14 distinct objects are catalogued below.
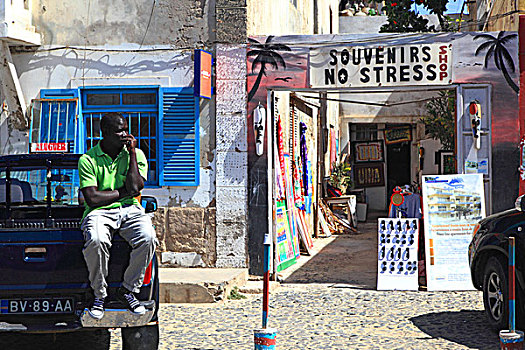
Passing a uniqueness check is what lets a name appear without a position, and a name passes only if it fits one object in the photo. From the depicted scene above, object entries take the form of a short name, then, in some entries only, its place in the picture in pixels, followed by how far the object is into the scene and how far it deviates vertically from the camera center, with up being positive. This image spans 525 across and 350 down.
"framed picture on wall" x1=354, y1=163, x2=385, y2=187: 22.97 +0.15
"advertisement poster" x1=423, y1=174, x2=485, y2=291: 9.29 -0.62
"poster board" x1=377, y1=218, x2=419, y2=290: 9.50 -1.05
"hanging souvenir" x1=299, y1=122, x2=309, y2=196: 14.98 +0.45
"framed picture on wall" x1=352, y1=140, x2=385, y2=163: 22.92 +0.84
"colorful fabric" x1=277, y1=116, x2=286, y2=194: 11.63 +0.55
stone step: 8.79 -1.39
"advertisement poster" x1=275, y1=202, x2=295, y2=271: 11.06 -1.02
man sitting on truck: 5.38 -0.25
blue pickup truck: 5.41 -0.82
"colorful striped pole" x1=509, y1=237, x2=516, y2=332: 5.58 -0.86
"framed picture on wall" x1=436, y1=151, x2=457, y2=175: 20.04 +0.51
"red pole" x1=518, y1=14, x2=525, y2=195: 9.50 +1.27
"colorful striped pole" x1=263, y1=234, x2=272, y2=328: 5.50 -0.81
